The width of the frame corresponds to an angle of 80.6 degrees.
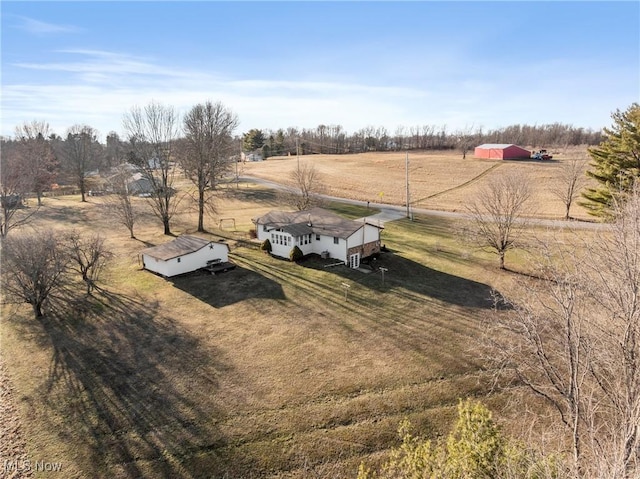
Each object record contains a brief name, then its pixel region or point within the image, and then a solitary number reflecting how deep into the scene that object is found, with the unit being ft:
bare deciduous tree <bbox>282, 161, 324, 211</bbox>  160.04
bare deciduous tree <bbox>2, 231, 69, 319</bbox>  75.31
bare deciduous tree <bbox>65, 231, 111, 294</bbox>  92.58
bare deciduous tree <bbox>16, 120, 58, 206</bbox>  169.89
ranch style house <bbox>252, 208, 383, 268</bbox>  111.34
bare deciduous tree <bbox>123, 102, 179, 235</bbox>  135.95
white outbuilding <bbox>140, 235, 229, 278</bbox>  101.91
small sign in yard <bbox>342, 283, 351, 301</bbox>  91.09
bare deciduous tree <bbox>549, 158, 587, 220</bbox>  153.89
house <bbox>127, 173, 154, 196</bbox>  221.46
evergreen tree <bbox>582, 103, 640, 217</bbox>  109.40
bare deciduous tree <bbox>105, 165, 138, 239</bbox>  135.74
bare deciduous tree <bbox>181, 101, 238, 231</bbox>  144.36
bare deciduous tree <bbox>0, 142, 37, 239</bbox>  127.95
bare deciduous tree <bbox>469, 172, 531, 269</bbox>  106.32
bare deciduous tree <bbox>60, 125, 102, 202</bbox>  206.39
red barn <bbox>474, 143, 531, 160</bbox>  310.22
